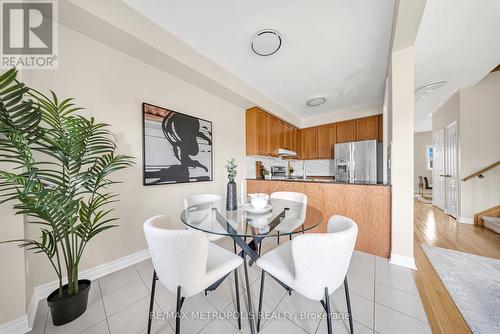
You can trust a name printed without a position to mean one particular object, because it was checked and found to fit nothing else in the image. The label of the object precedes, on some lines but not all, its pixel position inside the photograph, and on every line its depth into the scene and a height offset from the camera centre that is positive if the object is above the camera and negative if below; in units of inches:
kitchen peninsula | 83.4 -20.8
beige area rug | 50.6 -44.1
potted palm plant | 40.2 -2.1
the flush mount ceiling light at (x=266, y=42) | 76.3 +58.1
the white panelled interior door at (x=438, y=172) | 176.7 -6.5
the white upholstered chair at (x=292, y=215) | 50.4 -17.3
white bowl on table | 65.7 -13.4
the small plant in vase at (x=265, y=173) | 149.9 -5.6
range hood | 158.2 +13.3
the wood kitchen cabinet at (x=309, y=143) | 182.2 +25.1
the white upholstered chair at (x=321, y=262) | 35.8 -20.5
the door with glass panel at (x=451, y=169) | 147.3 -2.5
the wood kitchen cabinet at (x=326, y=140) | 170.4 +26.8
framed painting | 83.0 +10.6
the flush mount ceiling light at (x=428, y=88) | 122.5 +57.9
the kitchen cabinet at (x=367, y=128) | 149.7 +33.7
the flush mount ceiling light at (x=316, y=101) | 140.7 +55.0
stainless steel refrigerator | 141.8 +4.5
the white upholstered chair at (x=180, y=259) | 36.3 -20.3
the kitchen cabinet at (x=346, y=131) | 159.3 +32.9
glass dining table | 47.6 -17.4
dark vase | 68.9 -12.1
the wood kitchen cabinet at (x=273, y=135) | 146.2 +27.2
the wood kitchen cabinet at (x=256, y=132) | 133.6 +27.3
